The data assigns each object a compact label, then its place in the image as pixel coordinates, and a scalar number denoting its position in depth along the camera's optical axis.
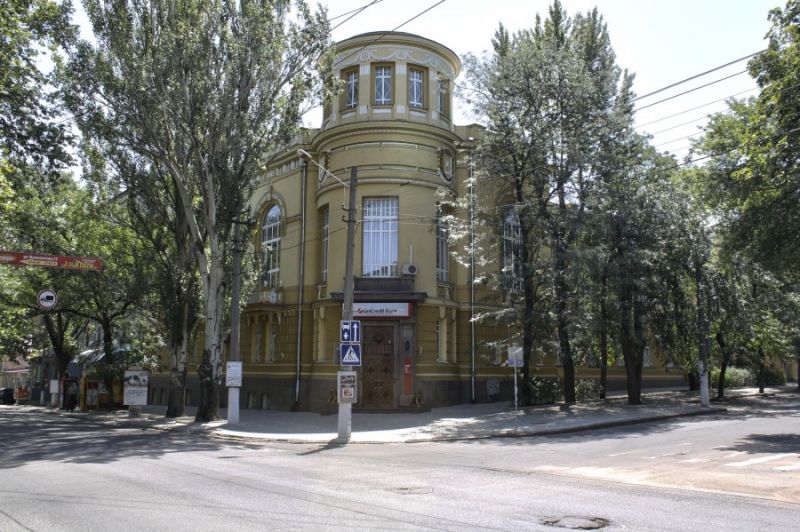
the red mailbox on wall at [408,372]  24.28
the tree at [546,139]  23.00
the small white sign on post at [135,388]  26.48
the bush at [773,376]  45.41
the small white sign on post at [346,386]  17.61
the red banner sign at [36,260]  18.27
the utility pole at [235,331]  21.84
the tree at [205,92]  20.66
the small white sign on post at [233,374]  21.58
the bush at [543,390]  25.70
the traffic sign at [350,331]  17.77
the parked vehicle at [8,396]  49.69
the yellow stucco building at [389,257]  24.58
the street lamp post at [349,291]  17.58
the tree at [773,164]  16.45
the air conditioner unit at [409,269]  24.69
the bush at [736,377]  39.84
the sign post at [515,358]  20.91
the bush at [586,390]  28.80
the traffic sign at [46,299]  19.69
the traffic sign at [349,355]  17.75
